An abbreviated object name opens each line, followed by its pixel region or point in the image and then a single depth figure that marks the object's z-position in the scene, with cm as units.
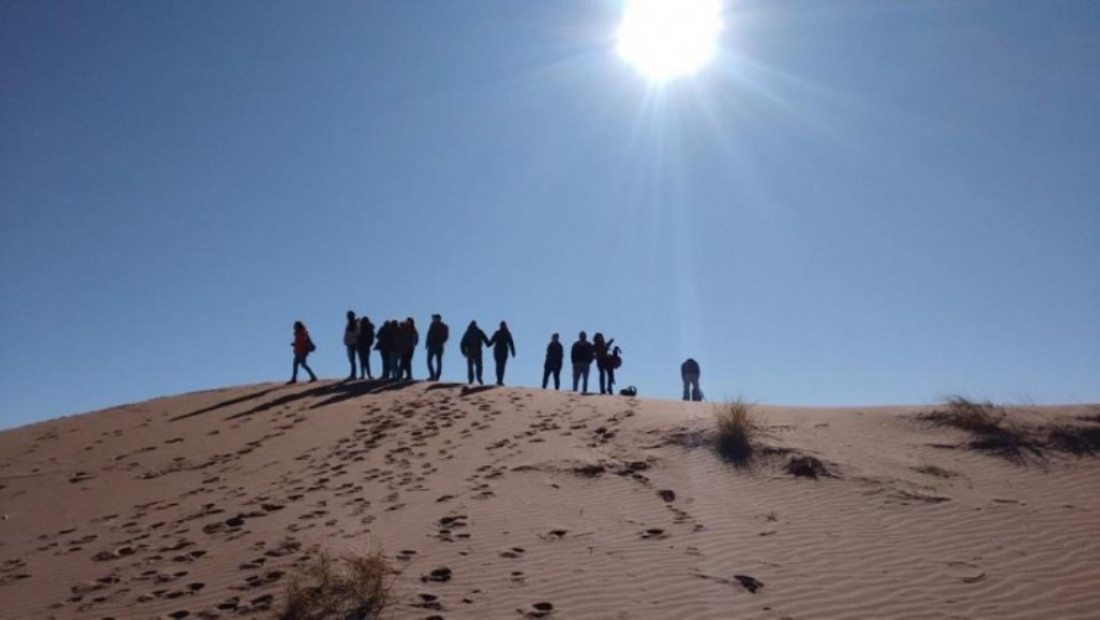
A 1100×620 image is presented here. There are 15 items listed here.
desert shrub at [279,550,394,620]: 529
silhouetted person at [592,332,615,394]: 1692
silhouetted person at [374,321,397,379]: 1672
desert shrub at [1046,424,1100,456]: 869
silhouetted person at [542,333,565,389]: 1684
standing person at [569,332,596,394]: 1638
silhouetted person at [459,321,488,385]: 1627
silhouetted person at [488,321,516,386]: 1639
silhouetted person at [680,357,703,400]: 1850
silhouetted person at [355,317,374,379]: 1648
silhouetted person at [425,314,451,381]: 1627
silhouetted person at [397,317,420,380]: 1655
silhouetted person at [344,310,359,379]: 1669
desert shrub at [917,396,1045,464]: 877
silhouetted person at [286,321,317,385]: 1606
